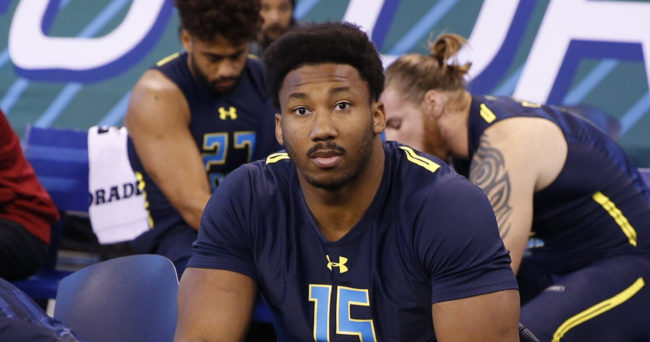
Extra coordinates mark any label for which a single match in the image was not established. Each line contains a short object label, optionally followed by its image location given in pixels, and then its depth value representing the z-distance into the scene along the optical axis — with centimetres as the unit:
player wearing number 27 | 714
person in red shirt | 682
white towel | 799
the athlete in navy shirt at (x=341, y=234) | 409
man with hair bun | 577
